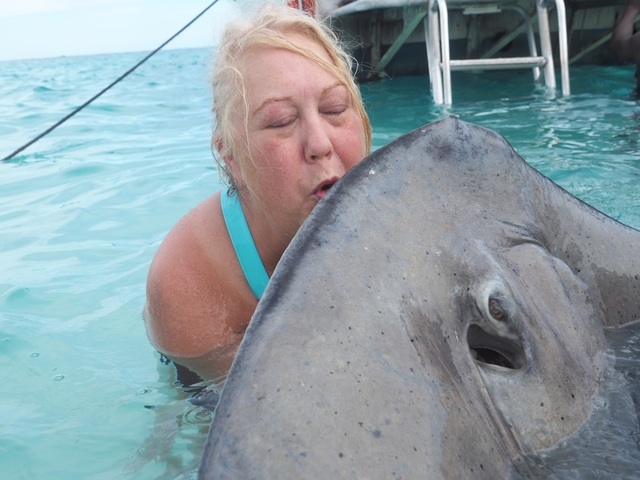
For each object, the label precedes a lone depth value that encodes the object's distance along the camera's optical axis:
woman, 0.57
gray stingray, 0.31
